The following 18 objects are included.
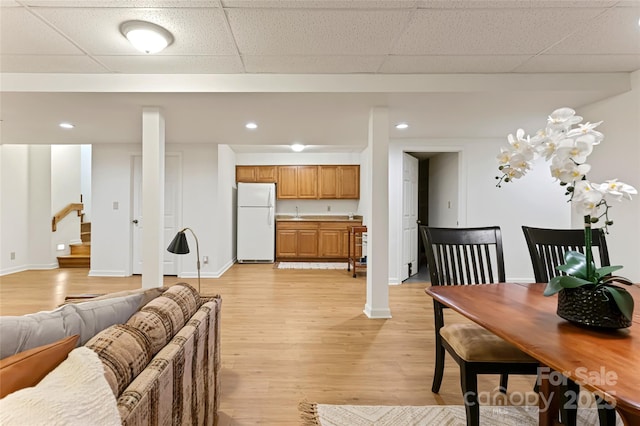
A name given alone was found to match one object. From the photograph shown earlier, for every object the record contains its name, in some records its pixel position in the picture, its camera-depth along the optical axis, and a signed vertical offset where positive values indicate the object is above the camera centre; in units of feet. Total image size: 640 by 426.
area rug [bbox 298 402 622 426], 5.02 -3.61
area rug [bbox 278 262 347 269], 18.21 -3.39
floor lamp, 6.68 -0.75
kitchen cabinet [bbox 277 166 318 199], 20.93 +2.35
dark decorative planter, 3.12 -1.05
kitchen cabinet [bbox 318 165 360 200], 20.93 +2.43
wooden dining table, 2.26 -1.29
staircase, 17.47 -2.68
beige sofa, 2.52 -1.51
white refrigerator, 19.19 -0.68
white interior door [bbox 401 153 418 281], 14.66 -0.14
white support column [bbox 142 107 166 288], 9.33 -0.01
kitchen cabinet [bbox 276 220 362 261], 20.03 -1.87
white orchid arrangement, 3.07 +0.38
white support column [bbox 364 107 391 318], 9.73 -0.07
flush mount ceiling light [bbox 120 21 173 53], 6.13 +3.85
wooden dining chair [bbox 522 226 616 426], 5.63 -0.67
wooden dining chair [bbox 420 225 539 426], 4.35 -2.02
